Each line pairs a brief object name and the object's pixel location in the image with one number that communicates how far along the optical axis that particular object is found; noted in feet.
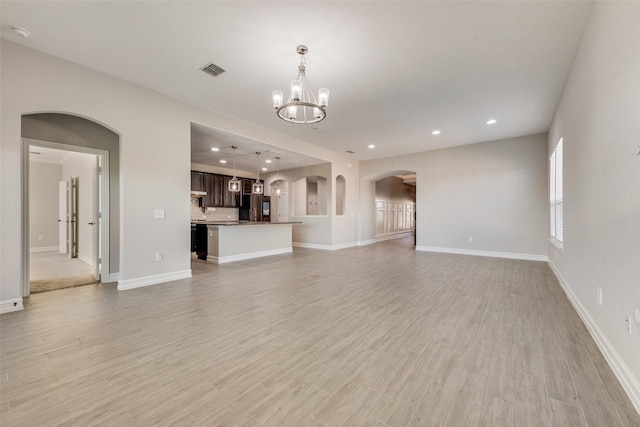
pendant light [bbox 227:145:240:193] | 21.15
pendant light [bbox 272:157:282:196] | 25.03
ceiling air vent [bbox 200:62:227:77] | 11.02
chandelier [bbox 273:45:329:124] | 9.51
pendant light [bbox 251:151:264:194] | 22.18
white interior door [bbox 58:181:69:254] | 21.76
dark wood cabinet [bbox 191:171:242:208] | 28.14
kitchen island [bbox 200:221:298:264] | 19.69
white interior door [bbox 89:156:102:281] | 14.24
